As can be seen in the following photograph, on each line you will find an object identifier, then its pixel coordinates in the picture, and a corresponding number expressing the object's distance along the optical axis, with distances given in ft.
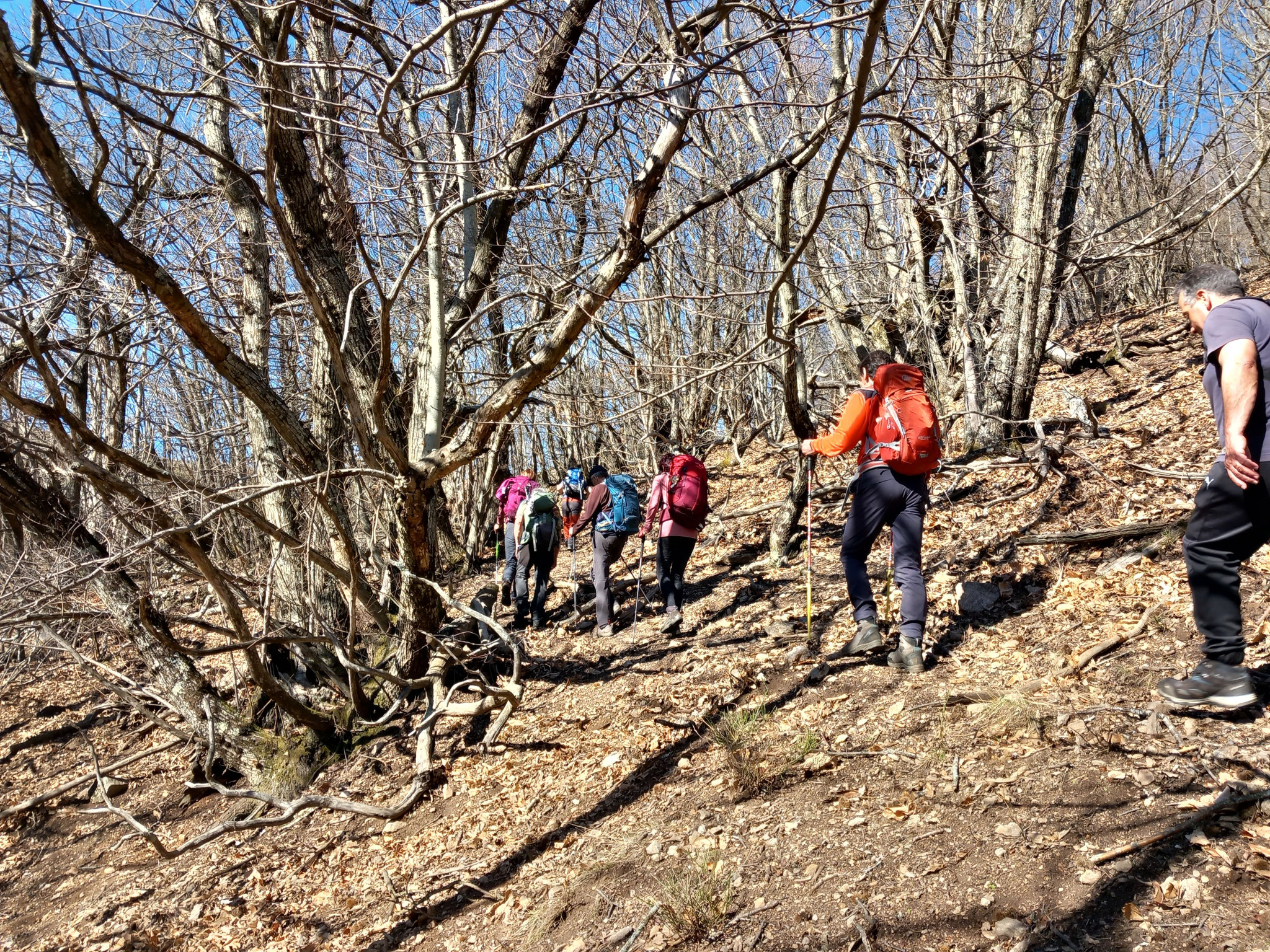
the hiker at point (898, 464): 15.98
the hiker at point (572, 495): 28.73
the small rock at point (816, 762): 14.06
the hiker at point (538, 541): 26.50
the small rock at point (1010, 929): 9.11
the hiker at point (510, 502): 28.94
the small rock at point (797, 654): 18.94
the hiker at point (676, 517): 23.65
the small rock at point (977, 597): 18.84
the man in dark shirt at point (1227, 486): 10.80
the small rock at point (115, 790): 23.46
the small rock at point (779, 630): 20.92
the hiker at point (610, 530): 24.73
